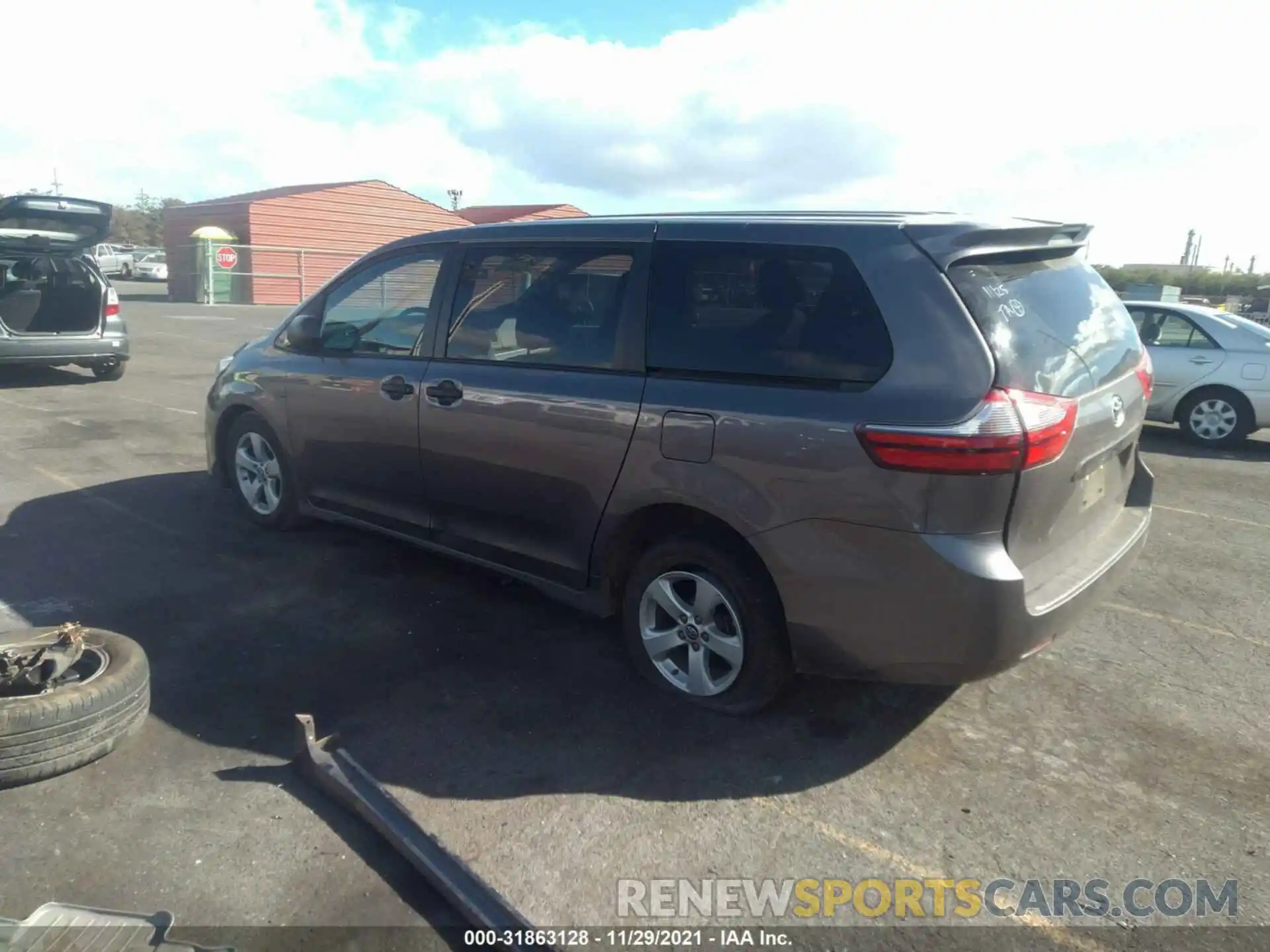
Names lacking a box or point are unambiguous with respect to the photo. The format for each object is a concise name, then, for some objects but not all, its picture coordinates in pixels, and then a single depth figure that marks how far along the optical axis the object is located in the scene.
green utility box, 29.00
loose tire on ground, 3.05
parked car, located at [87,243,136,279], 42.72
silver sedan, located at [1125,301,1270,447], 9.30
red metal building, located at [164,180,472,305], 30.48
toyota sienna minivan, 2.99
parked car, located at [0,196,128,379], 10.20
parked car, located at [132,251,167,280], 42.38
